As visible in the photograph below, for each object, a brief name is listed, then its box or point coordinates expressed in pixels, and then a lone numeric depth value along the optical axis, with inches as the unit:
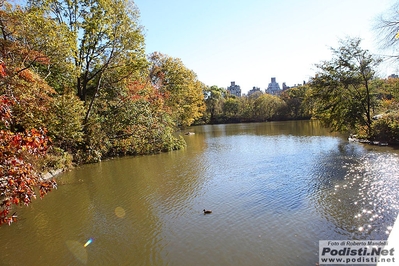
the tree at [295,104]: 2477.7
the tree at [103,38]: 660.1
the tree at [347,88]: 797.9
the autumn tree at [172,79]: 1278.3
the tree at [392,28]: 560.2
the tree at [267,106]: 2573.8
